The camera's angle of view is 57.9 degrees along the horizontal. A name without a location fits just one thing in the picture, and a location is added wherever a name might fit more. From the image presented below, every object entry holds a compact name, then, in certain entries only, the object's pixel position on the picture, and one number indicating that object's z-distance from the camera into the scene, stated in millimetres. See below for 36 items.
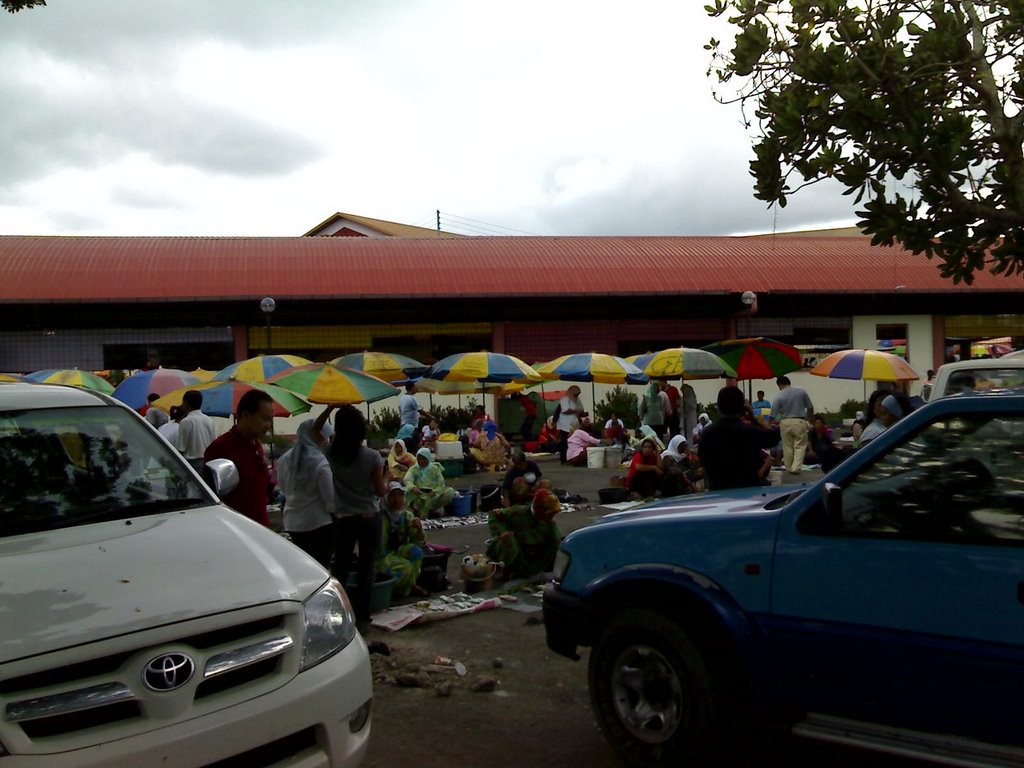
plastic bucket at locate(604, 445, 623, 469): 18000
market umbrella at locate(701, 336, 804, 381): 12828
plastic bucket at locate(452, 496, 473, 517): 12398
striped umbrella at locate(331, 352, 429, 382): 17422
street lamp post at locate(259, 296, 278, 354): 20422
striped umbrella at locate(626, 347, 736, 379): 15227
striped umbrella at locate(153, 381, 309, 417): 11008
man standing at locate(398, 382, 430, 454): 18547
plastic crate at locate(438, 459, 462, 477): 17422
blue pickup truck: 3422
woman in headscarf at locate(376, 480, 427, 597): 7793
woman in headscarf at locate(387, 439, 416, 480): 13812
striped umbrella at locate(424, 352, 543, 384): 17031
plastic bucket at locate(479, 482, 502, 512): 12547
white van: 6363
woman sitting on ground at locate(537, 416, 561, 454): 20453
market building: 26469
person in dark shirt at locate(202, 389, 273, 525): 5883
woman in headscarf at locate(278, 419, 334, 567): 6453
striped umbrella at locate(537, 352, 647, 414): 18141
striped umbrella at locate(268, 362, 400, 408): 9102
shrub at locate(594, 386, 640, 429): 24062
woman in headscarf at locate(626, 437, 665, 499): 13180
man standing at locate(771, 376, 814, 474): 15836
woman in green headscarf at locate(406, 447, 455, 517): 11905
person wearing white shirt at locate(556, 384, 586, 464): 20270
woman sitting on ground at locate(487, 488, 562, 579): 8516
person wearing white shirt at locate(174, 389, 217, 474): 10336
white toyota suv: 2885
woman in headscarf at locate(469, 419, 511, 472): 18172
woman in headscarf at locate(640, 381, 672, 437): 18406
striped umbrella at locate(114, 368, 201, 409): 13867
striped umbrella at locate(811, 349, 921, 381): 16375
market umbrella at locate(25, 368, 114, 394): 15414
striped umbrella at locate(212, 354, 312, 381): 13125
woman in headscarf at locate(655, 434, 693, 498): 12828
